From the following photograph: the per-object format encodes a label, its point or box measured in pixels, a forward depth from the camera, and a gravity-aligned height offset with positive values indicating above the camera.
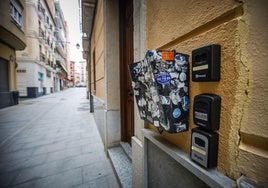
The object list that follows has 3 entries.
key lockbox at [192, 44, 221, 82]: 0.65 +0.11
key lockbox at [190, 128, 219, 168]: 0.67 -0.29
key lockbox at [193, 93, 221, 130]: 0.65 -0.11
